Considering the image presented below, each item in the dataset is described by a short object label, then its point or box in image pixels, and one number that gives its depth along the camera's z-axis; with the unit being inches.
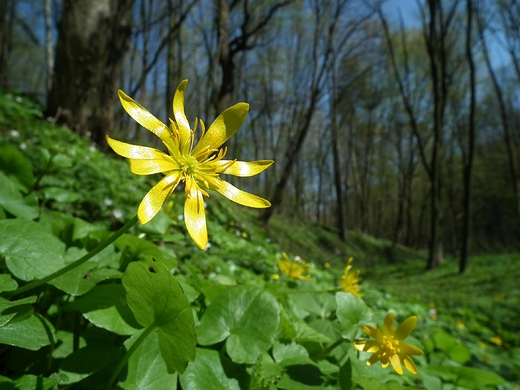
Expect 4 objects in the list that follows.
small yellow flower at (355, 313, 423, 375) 6.5
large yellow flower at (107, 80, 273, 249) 5.0
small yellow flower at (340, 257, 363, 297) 9.7
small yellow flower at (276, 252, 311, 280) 12.0
